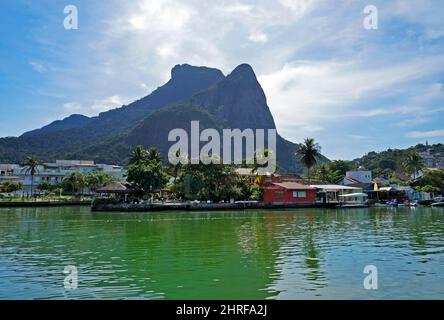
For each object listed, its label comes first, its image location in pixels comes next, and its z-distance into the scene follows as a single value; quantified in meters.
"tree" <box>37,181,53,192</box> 91.62
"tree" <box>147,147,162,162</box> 64.94
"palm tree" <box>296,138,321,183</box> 73.88
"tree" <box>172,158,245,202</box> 58.59
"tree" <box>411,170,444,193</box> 78.50
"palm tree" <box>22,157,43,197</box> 76.74
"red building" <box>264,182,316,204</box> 62.22
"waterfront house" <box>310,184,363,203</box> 67.96
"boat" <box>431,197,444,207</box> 64.48
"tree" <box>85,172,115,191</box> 84.00
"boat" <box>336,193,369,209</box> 60.09
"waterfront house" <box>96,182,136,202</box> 56.88
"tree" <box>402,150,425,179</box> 86.31
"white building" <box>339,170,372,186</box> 84.06
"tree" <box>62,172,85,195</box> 83.38
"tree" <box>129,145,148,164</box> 64.38
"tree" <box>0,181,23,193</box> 86.12
